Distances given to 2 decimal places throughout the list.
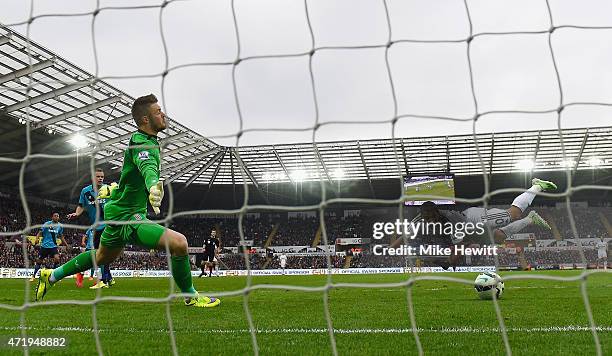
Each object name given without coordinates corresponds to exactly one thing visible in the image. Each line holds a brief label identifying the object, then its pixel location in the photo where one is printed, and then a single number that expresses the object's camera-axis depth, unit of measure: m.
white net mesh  2.93
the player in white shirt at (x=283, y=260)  37.01
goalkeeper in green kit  4.26
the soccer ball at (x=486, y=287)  7.60
